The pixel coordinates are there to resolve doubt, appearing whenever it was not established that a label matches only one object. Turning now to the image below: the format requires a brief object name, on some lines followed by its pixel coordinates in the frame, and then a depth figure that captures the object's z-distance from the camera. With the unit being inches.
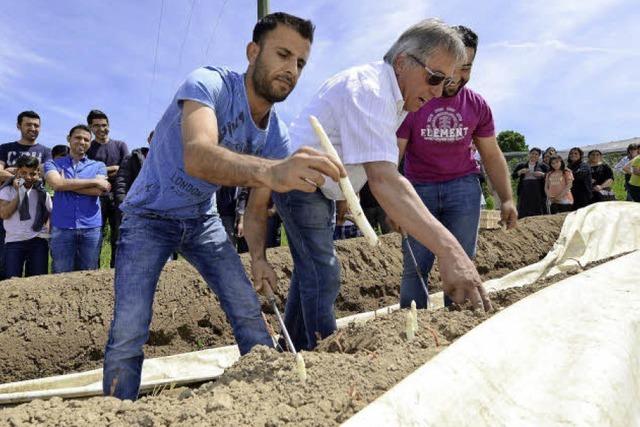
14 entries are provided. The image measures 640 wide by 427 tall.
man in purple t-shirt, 143.6
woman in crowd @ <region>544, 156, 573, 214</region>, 367.2
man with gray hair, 86.7
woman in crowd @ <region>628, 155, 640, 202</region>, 368.2
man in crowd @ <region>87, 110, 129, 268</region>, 236.7
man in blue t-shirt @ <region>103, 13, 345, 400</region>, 92.7
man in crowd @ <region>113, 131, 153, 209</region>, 225.2
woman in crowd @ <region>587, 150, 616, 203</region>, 389.4
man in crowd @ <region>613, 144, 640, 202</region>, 395.1
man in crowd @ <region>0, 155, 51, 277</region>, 210.7
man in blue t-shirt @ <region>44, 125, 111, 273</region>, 200.2
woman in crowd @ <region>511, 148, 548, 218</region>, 398.6
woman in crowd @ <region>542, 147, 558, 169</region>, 386.6
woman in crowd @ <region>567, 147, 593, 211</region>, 375.6
